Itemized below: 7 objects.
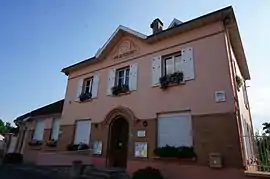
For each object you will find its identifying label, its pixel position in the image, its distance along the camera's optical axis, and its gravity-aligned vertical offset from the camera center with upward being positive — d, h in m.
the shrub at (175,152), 7.21 +0.16
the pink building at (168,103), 7.02 +2.15
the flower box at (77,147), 10.45 +0.28
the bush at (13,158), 13.40 -0.51
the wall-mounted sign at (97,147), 9.86 +0.29
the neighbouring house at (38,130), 13.56 +1.39
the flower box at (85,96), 11.60 +3.06
